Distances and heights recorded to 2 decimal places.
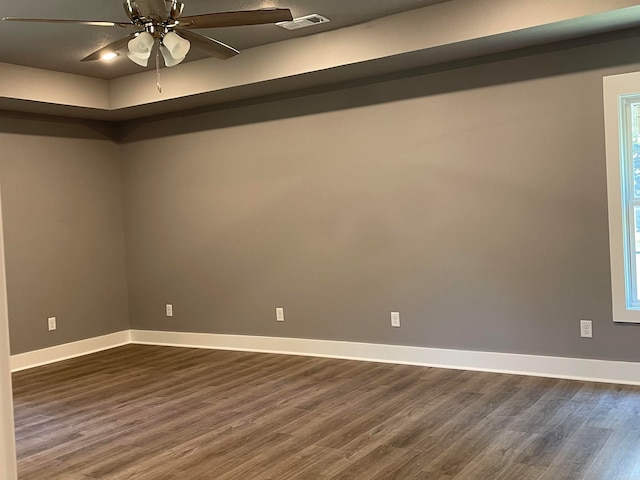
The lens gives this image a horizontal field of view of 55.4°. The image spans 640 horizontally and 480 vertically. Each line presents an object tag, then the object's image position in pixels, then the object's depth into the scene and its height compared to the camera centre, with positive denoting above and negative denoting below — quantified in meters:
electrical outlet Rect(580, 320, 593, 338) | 4.32 -0.82
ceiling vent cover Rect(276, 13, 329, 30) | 4.33 +1.51
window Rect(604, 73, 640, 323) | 4.14 +0.16
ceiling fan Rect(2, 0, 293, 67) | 2.88 +1.05
